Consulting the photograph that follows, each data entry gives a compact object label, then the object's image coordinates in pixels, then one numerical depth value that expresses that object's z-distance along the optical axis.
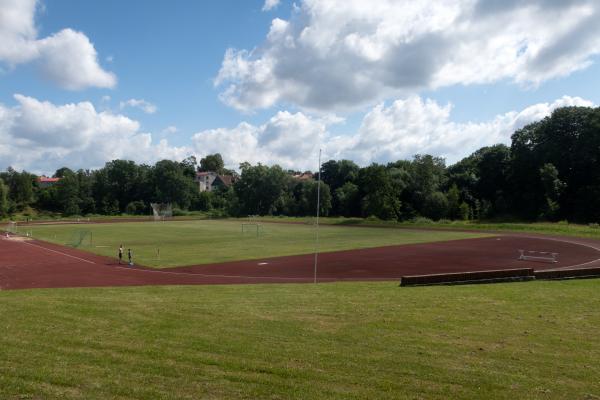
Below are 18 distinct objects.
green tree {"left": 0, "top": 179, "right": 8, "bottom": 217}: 114.81
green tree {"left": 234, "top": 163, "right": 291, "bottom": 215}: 137.88
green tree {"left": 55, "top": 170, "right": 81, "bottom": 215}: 136.12
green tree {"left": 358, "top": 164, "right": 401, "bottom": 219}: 100.44
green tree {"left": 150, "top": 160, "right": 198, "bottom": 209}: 149.12
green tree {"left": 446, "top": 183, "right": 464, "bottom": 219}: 97.38
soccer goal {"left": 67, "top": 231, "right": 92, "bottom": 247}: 52.60
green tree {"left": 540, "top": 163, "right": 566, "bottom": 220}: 86.38
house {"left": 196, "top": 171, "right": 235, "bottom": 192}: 192.69
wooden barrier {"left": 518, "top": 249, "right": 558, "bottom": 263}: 37.06
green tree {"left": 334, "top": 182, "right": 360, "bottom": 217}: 122.88
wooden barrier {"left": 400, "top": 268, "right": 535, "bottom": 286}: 21.30
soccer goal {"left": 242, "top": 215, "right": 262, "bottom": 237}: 74.06
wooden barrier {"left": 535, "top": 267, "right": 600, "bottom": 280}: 22.14
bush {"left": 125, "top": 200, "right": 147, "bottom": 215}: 143.25
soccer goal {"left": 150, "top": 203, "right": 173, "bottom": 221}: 113.03
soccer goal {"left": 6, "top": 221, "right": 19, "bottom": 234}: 73.88
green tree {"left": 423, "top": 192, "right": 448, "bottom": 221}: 97.25
